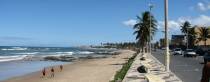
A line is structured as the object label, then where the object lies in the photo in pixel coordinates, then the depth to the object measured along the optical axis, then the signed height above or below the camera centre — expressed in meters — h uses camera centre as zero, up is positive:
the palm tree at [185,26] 65.99 +6.46
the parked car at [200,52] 36.47 -0.89
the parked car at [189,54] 31.96 -1.10
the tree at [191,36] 63.85 +3.22
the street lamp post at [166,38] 11.60 +0.47
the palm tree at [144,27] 40.88 +3.74
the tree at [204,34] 59.59 +3.65
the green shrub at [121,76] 12.00 -1.71
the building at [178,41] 79.51 +2.44
